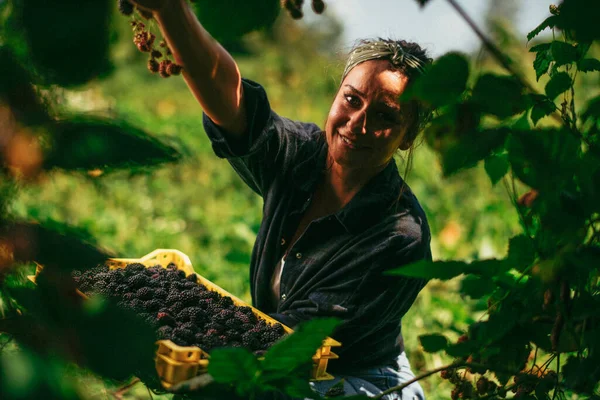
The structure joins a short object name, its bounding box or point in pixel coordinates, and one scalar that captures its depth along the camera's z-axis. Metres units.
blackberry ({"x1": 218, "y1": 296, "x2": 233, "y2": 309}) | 1.49
